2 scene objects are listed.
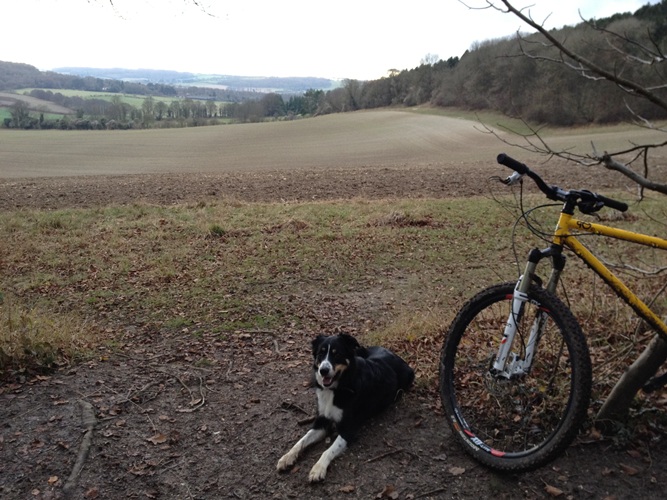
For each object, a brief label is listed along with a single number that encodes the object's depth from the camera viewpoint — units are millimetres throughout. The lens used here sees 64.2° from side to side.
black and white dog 4031
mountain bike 3074
